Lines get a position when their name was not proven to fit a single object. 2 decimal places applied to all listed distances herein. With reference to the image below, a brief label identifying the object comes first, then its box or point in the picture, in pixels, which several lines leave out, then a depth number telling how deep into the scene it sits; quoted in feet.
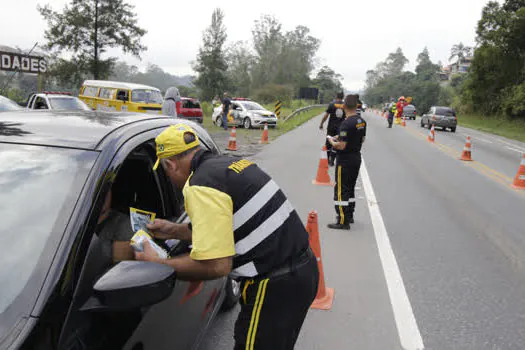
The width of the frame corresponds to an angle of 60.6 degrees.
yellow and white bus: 62.23
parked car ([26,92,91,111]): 44.91
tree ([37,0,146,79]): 104.83
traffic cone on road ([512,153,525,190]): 32.81
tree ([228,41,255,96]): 270.05
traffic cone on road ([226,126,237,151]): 46.80
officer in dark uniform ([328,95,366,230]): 20.01
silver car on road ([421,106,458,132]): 93.44
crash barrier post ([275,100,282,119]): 94.03
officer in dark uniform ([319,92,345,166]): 34.63
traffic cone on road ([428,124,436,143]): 66.80
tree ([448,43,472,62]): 475.31
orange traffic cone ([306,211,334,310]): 13.12
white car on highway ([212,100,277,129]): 76.48
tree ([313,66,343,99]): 346.68
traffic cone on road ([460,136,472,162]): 46.43
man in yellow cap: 6.24
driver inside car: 6.61
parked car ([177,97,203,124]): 73.87
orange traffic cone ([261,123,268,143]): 56.10
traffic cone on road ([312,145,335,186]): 30.99
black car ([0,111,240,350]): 5.22
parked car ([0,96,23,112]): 35.30
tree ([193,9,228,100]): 175.73
